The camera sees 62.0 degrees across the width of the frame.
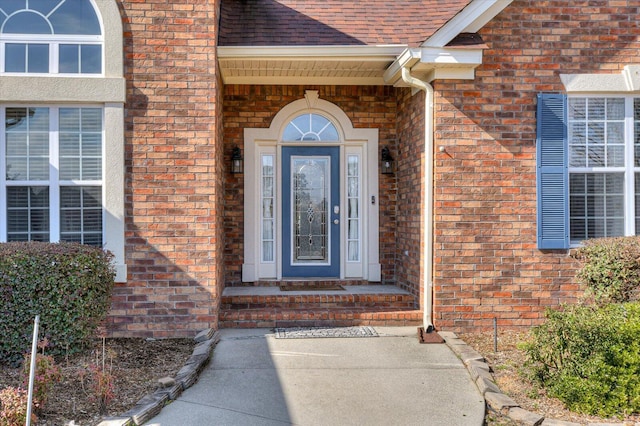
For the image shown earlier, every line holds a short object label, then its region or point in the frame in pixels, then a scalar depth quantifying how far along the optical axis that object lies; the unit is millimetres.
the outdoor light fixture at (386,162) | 7973
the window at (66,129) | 6199
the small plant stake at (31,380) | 3518
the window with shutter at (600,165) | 6723
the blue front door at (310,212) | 8062
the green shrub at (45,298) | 4938
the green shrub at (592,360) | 4285
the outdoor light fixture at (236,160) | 7812
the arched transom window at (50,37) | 6215
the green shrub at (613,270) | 5484
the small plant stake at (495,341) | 5797
